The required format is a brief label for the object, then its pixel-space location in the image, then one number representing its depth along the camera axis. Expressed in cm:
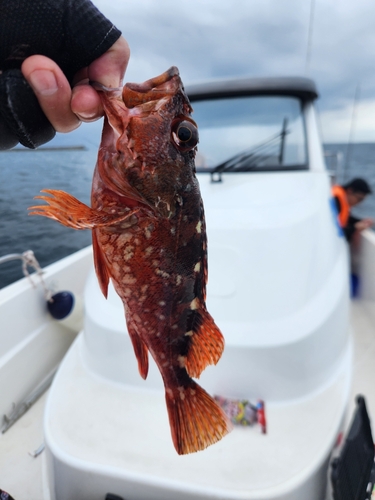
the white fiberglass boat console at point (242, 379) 175
